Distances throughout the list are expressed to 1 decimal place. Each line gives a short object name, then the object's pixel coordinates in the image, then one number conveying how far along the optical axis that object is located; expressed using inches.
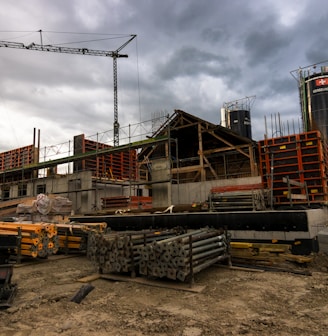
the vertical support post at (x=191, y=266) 259.9
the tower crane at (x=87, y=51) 1781.5
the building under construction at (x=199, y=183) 404.8
